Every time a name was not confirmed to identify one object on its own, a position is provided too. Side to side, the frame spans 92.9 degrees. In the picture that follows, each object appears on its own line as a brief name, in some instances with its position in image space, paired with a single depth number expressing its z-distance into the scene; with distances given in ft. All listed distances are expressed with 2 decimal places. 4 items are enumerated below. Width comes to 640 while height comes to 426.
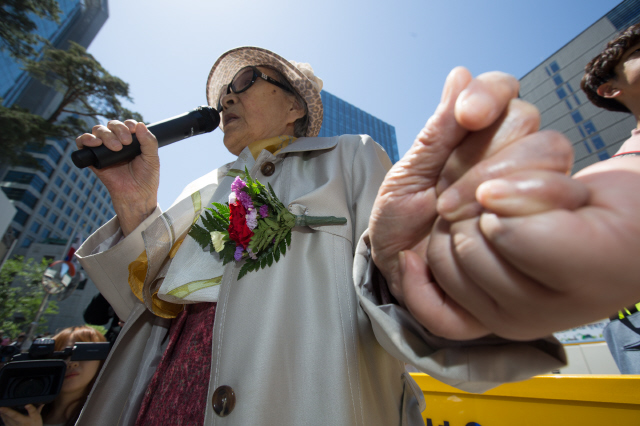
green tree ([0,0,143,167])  37.29
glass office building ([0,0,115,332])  127.03
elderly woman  2.02
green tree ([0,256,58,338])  70.02
